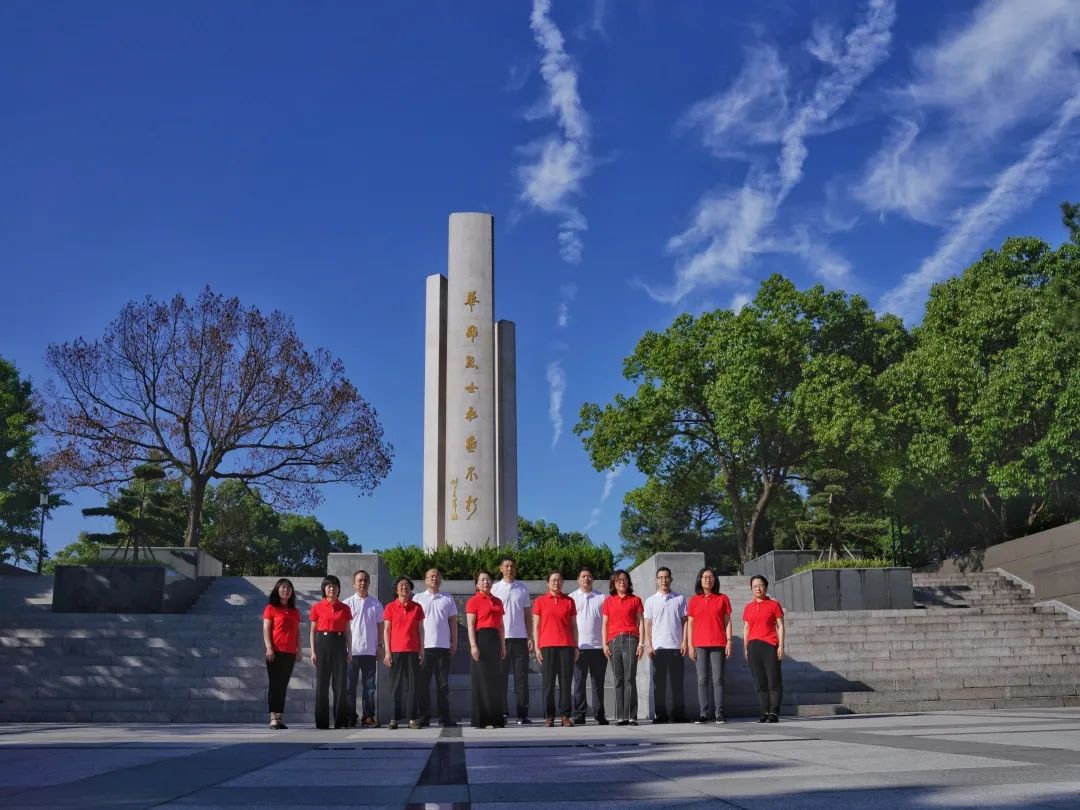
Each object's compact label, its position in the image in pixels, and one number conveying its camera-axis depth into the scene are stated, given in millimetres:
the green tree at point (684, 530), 45969
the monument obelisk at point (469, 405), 22812
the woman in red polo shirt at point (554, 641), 10297
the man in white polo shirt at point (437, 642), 10328
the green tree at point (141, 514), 23641
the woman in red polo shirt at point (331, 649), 10156
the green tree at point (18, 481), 34469
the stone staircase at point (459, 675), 13180
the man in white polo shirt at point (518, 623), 10812
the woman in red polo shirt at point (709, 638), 10312
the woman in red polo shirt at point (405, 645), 10281
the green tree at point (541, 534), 58312
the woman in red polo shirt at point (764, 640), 10391
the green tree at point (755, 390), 30094
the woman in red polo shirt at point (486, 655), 10102
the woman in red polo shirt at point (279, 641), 9883
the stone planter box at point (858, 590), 20516
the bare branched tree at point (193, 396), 27609
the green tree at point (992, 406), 25156
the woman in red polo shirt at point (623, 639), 10297
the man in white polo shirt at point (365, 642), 10562
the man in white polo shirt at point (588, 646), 10438
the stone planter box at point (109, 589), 18375
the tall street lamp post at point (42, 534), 28619
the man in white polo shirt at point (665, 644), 10391
